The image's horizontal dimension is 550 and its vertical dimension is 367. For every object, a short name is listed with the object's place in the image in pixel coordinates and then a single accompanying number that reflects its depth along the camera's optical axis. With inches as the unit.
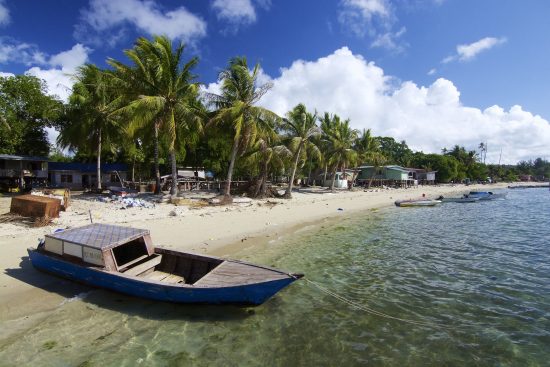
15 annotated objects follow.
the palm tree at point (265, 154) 1089.4
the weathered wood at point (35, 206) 533.3
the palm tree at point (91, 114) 1141.1
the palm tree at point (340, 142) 1619.1
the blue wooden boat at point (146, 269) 265.3
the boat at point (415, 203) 1196.1
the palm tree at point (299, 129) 1231.5
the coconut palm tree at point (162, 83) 877.8
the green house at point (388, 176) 2395.4
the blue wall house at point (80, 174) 1470.2
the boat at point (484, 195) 1495.0
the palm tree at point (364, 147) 1884.8
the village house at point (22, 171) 1238.1
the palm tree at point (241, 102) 963.3
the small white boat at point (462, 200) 1381.6
